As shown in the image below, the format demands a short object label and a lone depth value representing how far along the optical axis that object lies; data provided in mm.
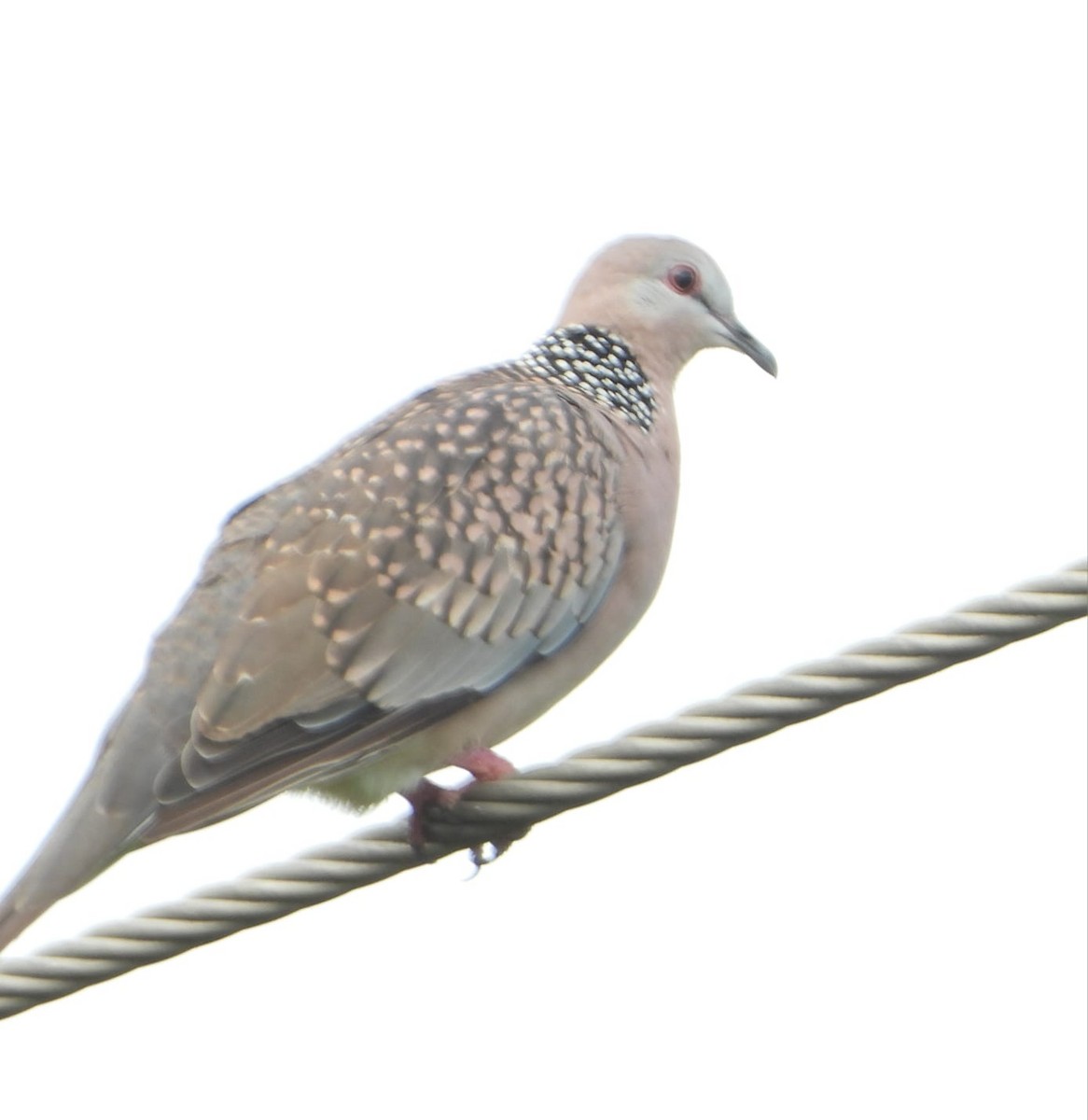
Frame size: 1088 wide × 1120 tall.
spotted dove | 9234
